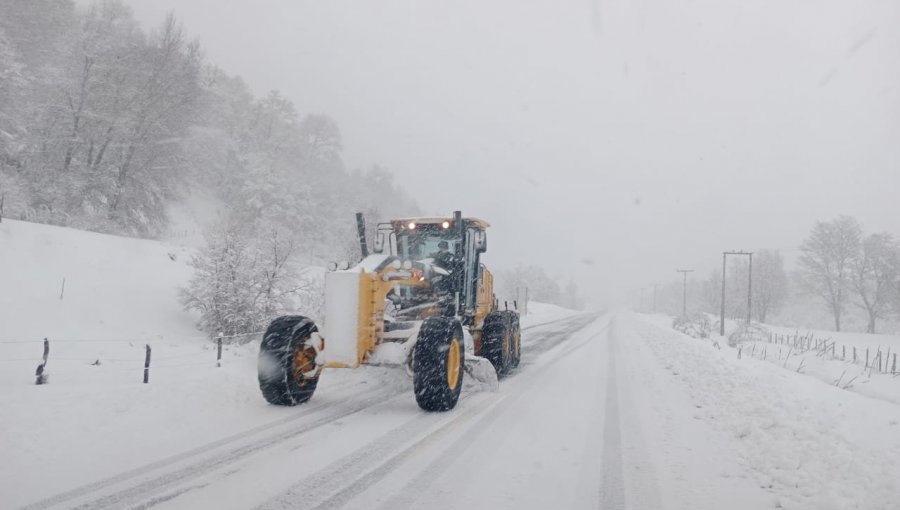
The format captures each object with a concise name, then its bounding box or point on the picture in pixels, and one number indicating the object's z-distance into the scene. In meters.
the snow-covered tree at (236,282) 13.84
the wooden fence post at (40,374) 7.74
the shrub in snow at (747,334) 26.42
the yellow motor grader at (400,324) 6.50
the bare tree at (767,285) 62.34
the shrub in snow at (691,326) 27.52
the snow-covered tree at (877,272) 46.03
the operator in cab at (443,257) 8.79
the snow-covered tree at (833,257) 47.47
